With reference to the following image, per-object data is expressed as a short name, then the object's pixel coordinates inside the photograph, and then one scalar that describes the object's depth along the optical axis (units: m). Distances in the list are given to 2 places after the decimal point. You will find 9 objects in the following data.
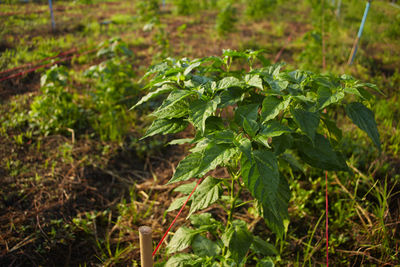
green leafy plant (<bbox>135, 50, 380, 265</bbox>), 0.97
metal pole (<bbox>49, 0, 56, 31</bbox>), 4.94
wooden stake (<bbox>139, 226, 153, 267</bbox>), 0.97
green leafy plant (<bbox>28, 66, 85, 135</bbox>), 2.71
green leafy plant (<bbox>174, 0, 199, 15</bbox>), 6.61
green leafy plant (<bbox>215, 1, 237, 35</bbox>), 5.11
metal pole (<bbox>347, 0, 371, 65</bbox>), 3.85
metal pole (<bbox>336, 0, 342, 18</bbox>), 6.38
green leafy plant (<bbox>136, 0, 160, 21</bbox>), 4.68
